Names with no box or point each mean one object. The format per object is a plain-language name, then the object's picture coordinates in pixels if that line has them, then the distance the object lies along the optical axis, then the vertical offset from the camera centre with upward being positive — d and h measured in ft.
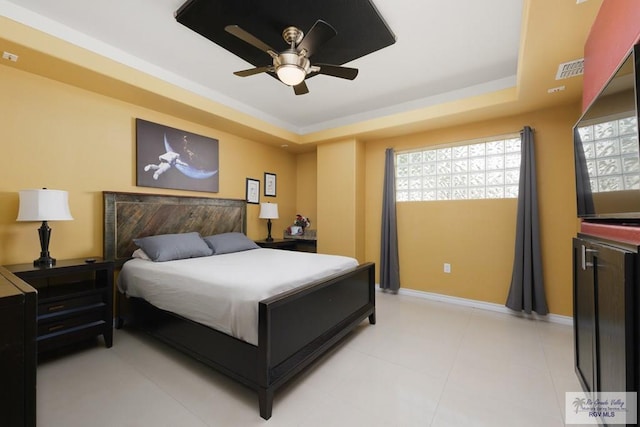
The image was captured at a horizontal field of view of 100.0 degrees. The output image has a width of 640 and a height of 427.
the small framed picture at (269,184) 15.24 +1.90
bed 5.43 -2.59
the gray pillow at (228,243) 10.91 -1.08
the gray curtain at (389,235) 13.16 -0.91
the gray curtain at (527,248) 9.87 -1.19
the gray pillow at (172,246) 8.95 -1.00
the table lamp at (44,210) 6.86 +0.22
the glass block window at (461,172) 10.98 +2.01
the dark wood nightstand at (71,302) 6.75 -2.26
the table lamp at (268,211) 14.03 +0.33
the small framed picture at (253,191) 14.28 +1.44
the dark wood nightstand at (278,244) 13.73 -1.39
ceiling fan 5.77 +3.85
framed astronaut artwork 10.06 +2.43
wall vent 7.07 +4.03
